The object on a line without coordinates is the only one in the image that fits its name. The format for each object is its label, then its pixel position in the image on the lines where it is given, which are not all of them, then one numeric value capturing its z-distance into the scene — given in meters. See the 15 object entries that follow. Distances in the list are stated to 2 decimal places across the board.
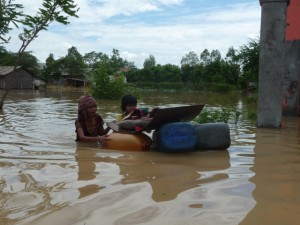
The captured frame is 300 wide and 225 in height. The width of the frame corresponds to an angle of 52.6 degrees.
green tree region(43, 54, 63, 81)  47.30
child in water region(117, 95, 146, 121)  4.75
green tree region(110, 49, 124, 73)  67.76
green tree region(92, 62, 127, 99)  18.72
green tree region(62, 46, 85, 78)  46.77
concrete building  6.31
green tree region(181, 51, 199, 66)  69.29
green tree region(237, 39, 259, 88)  16.19
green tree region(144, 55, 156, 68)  75.25
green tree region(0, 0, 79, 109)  9.27
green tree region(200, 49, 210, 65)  66.69
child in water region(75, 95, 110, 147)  4.55
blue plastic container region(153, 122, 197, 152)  3.87
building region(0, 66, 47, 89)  36.48
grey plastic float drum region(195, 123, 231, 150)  4.08
